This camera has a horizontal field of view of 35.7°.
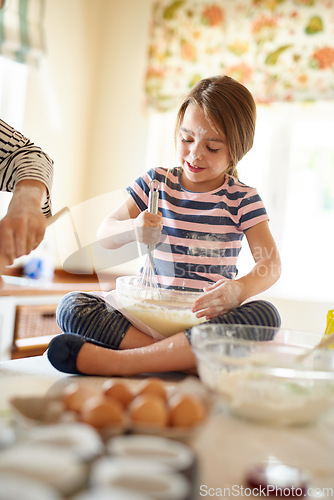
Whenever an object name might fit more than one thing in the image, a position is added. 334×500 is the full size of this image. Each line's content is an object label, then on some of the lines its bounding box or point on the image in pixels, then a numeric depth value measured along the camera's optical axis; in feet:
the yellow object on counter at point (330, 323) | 3.27
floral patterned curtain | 8.66
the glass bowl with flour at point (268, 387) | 1.91
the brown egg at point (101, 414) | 1.44
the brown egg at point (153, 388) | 1.75
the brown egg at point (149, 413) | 1.48
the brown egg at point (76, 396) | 1.56
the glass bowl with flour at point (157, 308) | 3.19
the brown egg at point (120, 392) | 1.73
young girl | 3.34
